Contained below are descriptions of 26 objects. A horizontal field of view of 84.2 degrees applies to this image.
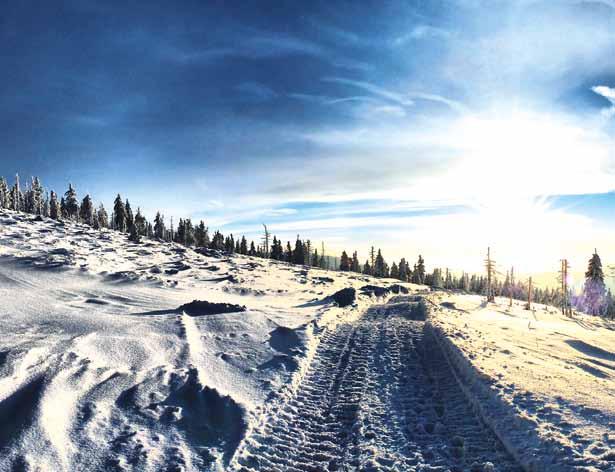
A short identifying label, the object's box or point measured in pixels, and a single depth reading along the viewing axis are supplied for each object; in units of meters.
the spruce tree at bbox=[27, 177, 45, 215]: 98.12
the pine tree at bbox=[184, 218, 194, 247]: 100.62
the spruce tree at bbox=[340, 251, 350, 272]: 100.88
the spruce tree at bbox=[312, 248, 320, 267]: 110.69
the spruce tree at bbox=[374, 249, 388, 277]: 100.62
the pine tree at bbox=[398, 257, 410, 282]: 104.55
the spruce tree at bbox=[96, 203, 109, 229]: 109.92
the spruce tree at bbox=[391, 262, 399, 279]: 105.75
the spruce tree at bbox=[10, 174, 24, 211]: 99.25
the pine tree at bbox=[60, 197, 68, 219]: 95.31
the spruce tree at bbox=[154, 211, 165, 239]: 112.34
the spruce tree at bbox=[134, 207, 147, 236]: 103.81
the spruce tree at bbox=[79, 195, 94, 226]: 94.62
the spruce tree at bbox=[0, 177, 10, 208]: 90.28
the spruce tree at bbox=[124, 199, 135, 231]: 95.31
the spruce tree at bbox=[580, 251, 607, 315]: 52.09
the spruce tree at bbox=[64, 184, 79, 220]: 90.69
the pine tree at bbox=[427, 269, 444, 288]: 108.57
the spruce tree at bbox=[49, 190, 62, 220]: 92.50
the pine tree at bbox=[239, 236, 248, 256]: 106.62
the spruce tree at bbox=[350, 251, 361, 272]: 106.12
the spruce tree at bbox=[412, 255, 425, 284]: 100.38
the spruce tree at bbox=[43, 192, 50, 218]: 104.16
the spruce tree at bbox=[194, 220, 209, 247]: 101.50
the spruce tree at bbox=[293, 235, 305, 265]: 95.88
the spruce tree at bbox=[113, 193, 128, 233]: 91.28
